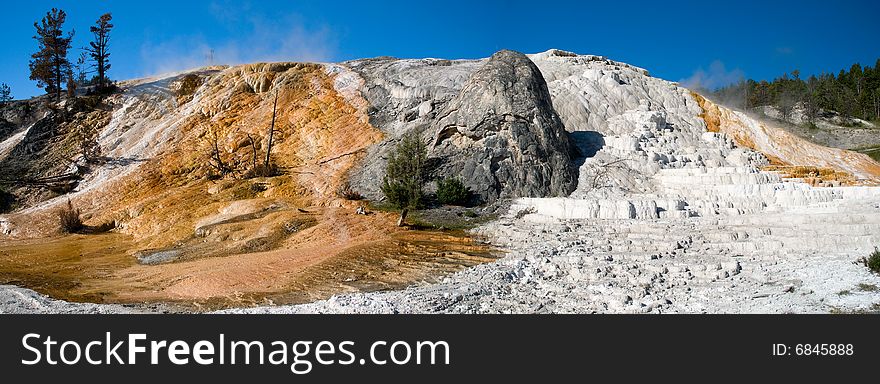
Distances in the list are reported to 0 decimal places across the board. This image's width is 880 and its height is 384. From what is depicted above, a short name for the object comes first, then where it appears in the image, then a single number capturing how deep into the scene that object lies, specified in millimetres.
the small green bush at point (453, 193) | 19578
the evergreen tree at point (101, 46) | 34594
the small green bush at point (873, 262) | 11173
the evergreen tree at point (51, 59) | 33656
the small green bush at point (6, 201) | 24969
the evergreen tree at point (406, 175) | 19328
